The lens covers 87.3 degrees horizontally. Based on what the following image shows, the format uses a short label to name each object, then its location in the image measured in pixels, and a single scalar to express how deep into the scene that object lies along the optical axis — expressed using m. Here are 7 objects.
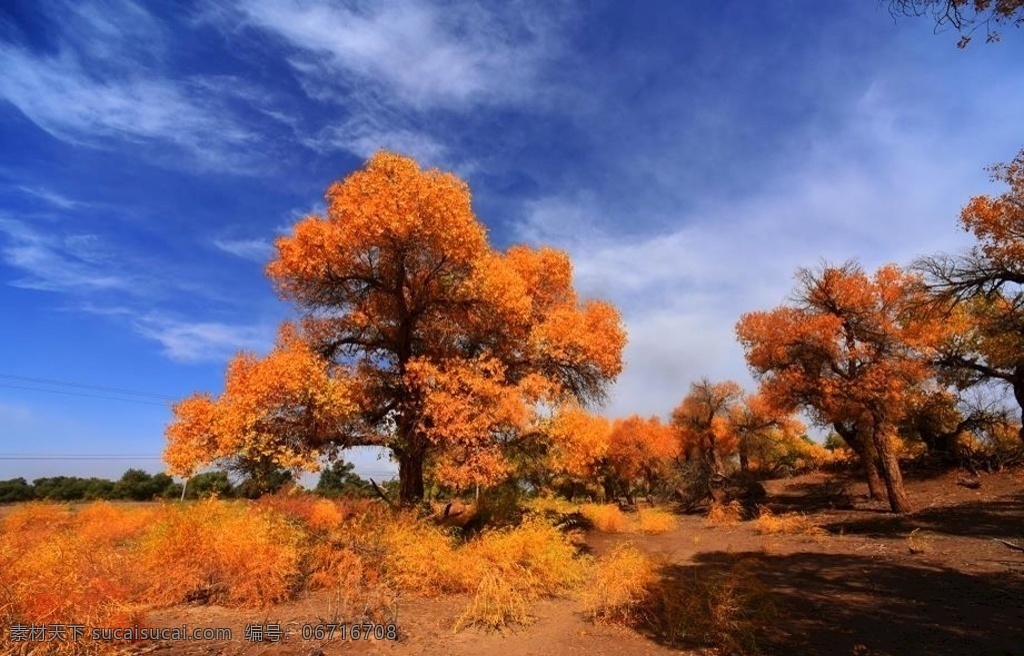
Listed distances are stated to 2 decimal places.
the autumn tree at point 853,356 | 19.55
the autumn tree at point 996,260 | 12.70
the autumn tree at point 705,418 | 39.38
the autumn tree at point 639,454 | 42.09
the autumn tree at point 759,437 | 41.94
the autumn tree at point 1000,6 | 5.49
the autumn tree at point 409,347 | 12.83
